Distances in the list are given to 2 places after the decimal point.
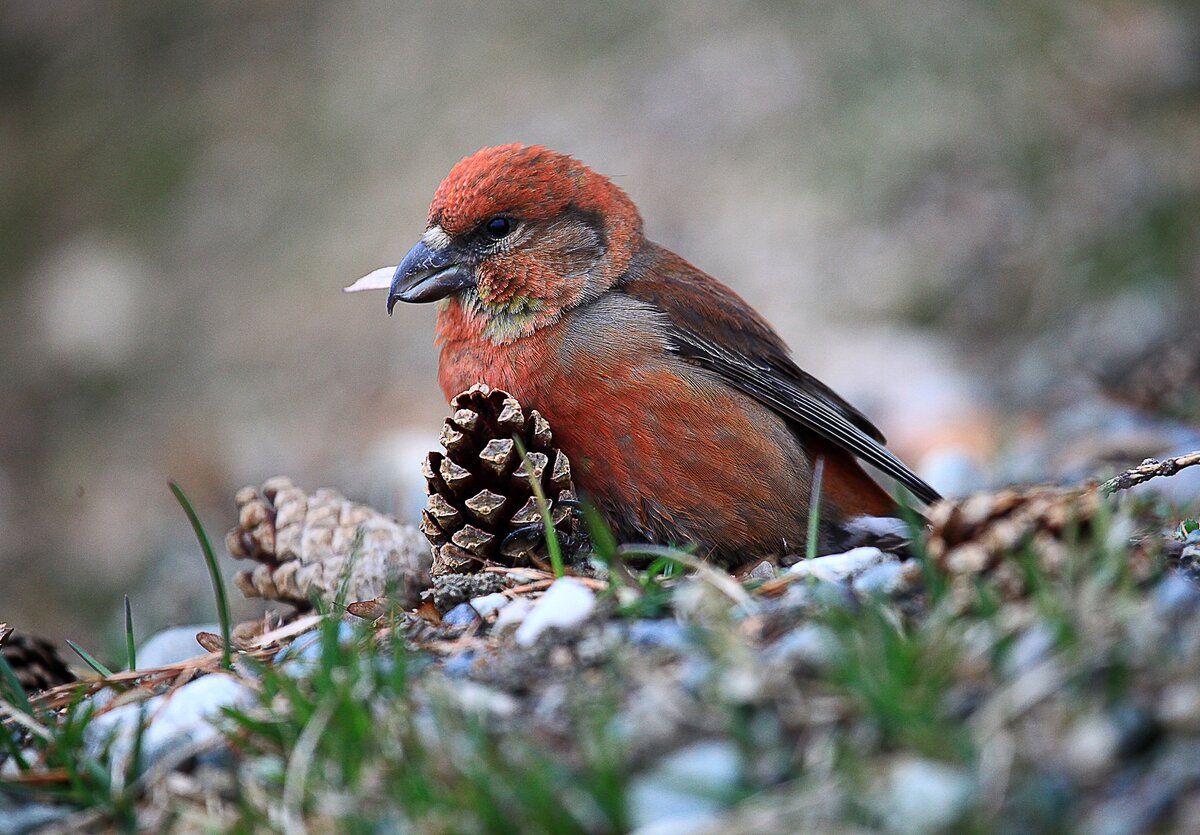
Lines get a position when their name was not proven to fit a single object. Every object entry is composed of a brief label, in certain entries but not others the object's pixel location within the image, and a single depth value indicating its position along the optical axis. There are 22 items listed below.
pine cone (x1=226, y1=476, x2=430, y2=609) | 6.20
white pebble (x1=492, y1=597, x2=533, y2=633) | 4.62
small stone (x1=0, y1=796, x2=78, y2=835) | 3.76
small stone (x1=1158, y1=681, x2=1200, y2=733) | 3.02
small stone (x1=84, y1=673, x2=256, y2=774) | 3.94
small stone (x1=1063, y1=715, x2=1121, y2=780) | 3.01
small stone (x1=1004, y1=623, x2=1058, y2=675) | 3.25
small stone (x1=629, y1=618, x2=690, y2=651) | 3.80
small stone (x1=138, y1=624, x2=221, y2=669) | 6.23
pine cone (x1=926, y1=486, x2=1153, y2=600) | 3.69
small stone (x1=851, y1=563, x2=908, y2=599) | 3.96
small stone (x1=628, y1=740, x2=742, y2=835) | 3.07
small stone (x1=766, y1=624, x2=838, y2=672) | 3.42
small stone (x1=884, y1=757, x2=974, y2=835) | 2.85
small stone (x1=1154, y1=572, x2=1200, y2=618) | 3.39
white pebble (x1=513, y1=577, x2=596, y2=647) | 4.25
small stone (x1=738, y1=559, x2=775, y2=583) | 5.93
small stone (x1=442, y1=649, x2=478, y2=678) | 4.11
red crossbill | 6.47
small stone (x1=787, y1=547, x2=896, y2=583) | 4.58
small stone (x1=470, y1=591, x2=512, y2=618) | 4.92
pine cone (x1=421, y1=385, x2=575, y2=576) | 5.91
